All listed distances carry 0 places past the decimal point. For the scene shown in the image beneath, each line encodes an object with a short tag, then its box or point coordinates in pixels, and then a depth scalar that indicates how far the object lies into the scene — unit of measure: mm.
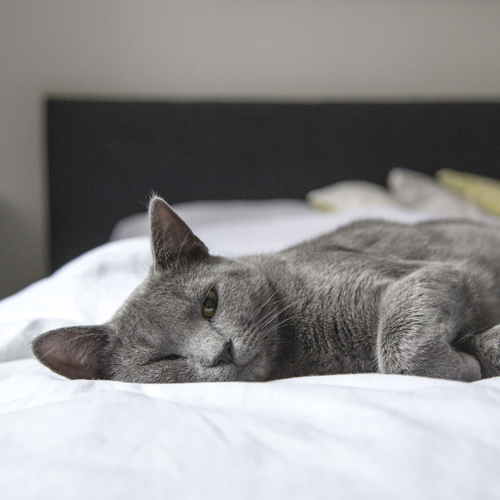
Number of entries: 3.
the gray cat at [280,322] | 555
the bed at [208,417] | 428
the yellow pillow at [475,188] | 1126
